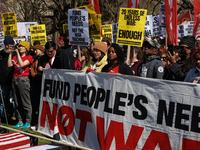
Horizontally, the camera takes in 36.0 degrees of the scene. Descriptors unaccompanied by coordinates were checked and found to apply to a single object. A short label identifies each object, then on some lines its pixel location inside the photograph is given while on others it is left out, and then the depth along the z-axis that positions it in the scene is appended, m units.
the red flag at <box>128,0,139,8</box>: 8.56
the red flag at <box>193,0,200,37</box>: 7.60
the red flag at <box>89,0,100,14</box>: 9.46
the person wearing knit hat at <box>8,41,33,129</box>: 7.36
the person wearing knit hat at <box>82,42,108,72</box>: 5.86
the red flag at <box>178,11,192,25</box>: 15.62
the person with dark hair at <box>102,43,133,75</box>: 5.23
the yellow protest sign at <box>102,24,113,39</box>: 11.98
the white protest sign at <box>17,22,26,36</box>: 13.59
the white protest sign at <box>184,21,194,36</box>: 10.88
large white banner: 3.95
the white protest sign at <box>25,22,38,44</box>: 13.72
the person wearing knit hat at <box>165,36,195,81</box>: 4.84
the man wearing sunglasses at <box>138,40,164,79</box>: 5.21
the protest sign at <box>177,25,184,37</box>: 11.04
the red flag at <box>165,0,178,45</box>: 7.34
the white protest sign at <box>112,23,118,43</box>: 11.38
